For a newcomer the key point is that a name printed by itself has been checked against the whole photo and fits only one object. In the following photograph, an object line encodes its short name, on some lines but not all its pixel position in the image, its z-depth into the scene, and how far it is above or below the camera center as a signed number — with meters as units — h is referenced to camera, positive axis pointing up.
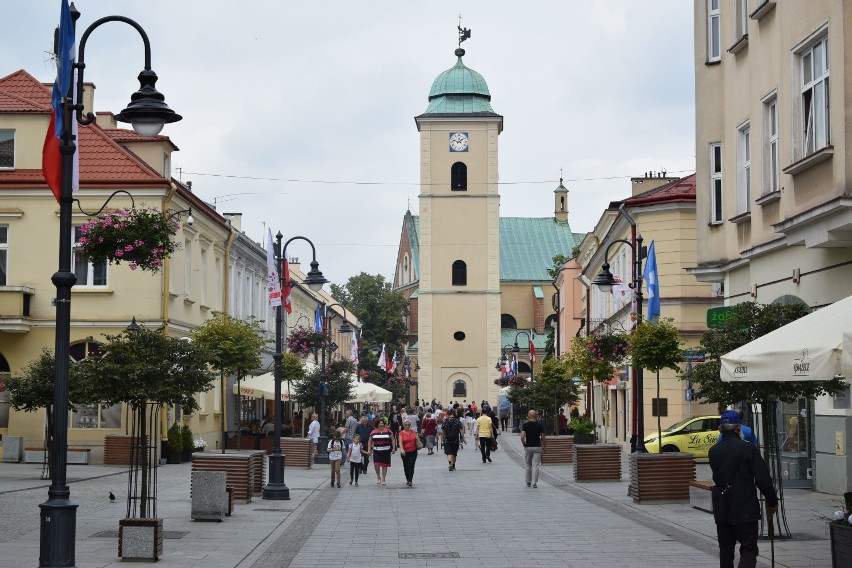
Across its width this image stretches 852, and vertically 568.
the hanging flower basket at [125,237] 16.73 +2.09
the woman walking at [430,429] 45.80 -1.34
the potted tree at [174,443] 35.06 -1.40
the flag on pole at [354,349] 56.99 +2.05
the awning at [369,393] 46.34 +0.01
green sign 21.00 +1.38
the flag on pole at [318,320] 50.15 +2.96
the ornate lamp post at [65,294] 11.53 +0.94
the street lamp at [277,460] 23.38 -1.27
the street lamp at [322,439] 38.75 -1.46
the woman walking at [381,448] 29.30 -1.28
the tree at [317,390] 42.19 +0.11
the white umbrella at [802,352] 11.38 +0.40
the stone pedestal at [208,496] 18.77 -1.55
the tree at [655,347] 24.80 +0.92
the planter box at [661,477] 22.08 -1.47
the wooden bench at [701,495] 19.83 -1.65
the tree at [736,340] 16.22 +0.72
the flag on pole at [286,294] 29.97 +2.37
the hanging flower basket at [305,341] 43.91 +1.83
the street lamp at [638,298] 24.31 +1.92
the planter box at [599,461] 28.14 -1.52
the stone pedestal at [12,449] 33.59 -1.51
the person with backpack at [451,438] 35.16 -1.26
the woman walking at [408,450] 29.03 -1.32
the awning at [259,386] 38.16 +0.22
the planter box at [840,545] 11.26 -1.38
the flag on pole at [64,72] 12.15 +3.14
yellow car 34.19 -1.17
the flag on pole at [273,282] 26.69 +2.40
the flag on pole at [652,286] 27.20 +2.42
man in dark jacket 11.68 -0.93
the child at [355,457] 29.64 -1.51
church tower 84.38 +9.36
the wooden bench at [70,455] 32.78 -1.64
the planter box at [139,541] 13.97 -1.66
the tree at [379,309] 107.50 +7.27
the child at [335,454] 28.23 -1.38
